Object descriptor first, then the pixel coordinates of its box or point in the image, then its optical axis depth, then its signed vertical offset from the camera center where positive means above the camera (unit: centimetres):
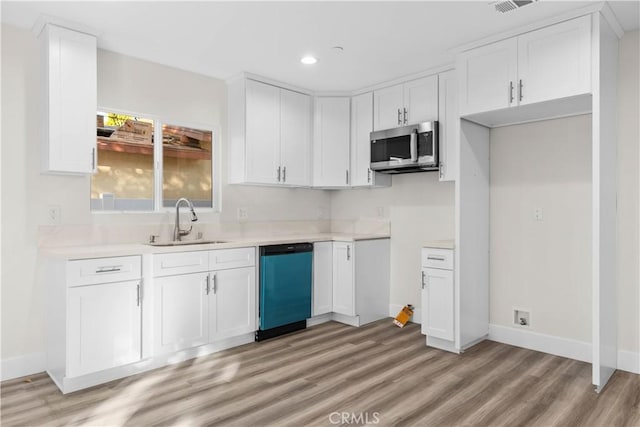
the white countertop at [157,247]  280 -27
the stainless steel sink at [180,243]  357 -27
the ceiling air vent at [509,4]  268 +137
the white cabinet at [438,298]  350 -75
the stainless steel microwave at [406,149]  387 +63
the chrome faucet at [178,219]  371 -6
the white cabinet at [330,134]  470 +90
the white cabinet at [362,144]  452 +77
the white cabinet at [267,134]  411 +82
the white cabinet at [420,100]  396 +111
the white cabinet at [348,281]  427 -72
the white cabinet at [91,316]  271 -72
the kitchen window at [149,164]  348 +44
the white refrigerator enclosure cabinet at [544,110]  275 +80
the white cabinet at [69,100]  293 +82
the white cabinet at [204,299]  315 -71
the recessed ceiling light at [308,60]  364 +137
